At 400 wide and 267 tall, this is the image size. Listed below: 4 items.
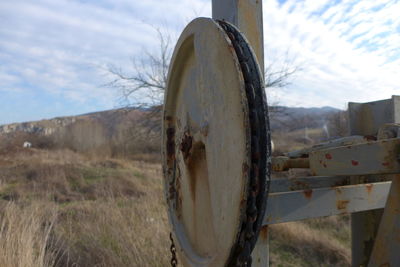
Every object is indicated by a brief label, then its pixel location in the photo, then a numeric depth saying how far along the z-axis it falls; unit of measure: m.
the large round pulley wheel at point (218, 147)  1.25
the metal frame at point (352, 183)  1.56
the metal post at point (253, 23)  1.87
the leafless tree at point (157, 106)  15.92
